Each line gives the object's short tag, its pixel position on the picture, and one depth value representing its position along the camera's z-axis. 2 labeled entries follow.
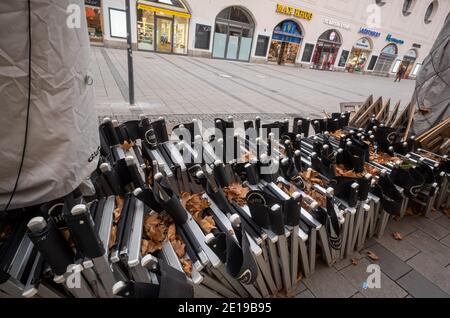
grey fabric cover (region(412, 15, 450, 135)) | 3.81
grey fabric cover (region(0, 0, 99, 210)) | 1.04
